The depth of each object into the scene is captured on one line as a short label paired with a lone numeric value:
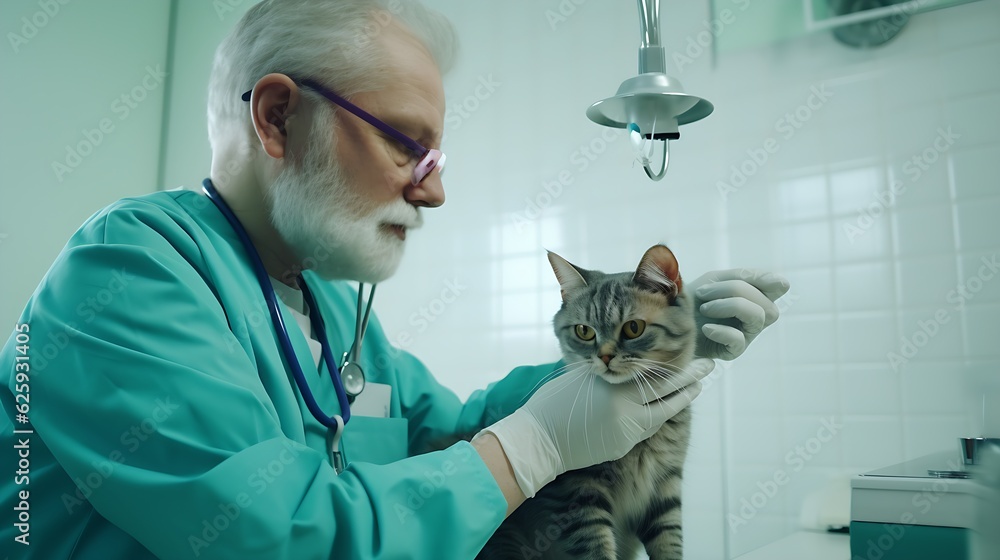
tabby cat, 1.00
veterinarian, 0.79
